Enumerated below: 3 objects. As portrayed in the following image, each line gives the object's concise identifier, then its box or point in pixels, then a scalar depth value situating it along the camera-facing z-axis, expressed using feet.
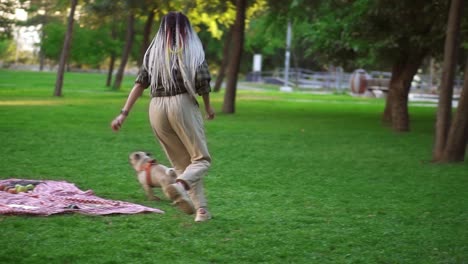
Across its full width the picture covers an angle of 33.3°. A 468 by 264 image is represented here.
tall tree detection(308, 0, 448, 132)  59.47
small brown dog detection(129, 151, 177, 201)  25.48
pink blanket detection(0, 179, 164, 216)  24.50
